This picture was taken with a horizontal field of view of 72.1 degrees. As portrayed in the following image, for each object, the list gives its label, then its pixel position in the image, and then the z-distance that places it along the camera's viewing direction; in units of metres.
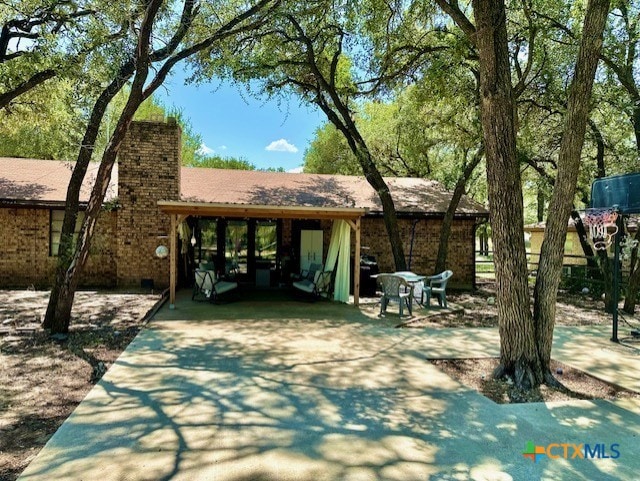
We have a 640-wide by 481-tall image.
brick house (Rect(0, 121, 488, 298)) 12.30
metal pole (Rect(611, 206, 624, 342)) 7.63
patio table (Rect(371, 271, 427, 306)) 10.03
